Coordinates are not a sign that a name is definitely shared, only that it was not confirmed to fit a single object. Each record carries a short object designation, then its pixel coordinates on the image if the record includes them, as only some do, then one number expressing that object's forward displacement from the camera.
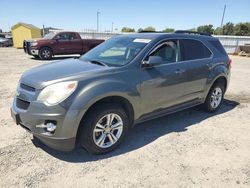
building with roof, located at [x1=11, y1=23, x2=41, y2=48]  19.70
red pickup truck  11.52
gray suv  2.51
